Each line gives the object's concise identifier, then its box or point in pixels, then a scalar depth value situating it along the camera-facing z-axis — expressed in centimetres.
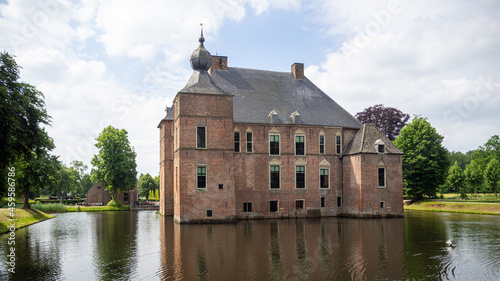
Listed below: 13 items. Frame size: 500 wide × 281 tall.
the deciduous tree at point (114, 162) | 5181
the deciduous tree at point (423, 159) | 4741
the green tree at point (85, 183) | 11076
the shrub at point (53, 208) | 4690
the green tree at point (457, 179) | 5391
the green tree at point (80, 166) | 11172
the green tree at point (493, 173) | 4850
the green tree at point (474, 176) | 5178
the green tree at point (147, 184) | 9638
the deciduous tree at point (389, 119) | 5688
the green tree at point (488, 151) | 5557
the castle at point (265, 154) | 3031
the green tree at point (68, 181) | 7762
